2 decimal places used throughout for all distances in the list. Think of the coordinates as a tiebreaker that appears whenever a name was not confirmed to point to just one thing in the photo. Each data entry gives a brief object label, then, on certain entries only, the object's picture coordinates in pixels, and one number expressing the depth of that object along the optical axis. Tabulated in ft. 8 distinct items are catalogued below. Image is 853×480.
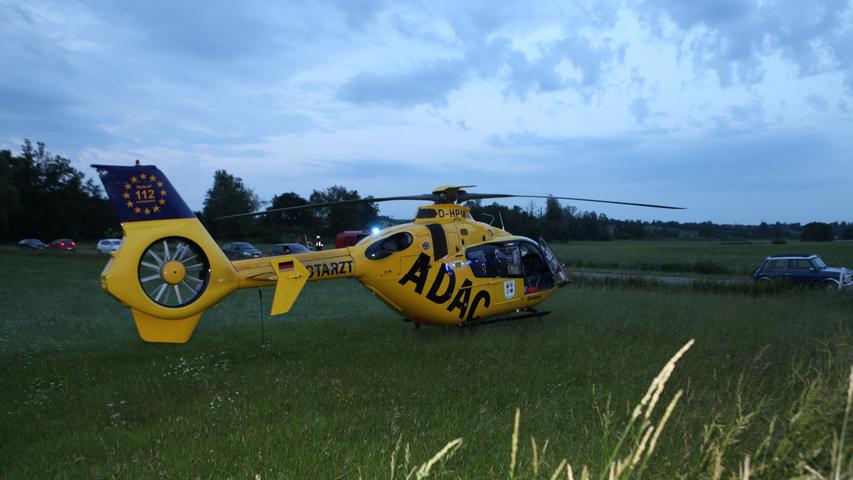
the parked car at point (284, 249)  104.58
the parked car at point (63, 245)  191.11
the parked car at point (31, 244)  204.01
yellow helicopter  27.22
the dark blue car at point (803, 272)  68.49
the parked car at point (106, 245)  167.86
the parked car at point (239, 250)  128.36
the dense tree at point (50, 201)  240.53
